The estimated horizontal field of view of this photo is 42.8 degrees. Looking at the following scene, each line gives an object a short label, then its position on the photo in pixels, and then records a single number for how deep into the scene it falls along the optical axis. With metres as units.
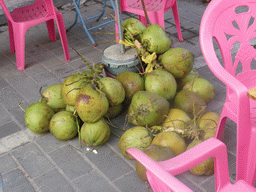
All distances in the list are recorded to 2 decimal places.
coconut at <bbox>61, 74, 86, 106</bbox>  2.85
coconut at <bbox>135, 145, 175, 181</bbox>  2.30
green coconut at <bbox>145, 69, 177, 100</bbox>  2.92
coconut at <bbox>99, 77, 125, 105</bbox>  2.76
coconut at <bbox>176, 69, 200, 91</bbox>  3.25
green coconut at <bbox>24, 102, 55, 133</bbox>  2.95
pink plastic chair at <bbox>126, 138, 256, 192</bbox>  0.89
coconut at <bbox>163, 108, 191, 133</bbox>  2.66
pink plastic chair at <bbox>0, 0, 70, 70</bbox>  4.12
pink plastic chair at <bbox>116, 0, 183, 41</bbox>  4.12
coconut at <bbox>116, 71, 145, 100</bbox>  2.97
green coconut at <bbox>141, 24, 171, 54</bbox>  3.12
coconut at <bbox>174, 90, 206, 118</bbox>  2.91
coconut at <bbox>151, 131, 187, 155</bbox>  2.45
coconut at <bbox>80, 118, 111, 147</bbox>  2.75
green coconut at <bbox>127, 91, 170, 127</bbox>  2.71
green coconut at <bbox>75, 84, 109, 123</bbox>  2.66
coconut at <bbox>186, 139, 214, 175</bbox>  2.36
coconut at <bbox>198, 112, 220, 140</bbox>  2.53
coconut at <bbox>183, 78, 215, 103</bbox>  3.09
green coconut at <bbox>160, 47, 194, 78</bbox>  3.06
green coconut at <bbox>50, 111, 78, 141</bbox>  2.86
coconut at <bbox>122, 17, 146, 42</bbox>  3.31
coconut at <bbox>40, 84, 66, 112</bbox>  3.10
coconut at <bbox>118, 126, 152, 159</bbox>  2.60
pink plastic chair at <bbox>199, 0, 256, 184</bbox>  1.93
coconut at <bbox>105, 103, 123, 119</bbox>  3.01
